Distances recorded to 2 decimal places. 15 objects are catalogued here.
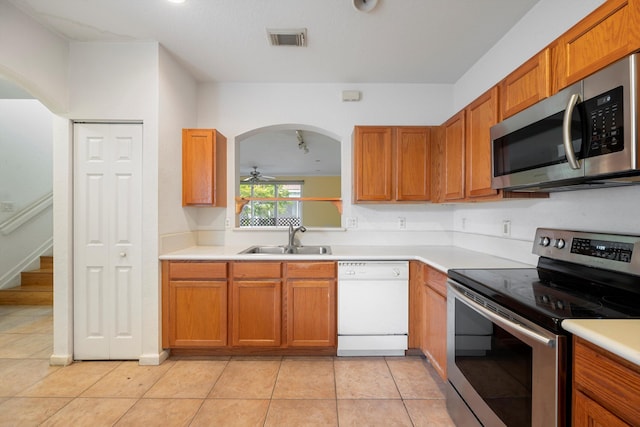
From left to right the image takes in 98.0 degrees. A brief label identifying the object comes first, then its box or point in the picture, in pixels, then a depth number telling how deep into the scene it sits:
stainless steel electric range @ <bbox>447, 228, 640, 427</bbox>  0.96
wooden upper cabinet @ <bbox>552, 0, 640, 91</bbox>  0.99
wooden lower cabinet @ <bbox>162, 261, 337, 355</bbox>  2.31
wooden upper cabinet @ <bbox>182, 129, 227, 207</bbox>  2.62
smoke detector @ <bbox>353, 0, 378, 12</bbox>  1.82
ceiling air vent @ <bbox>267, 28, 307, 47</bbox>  2.12
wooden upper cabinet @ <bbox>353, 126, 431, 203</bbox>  2.62
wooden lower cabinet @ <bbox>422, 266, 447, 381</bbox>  1.89
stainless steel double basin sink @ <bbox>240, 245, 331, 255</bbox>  2.83
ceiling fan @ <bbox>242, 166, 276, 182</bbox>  6.91
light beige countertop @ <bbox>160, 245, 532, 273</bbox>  1.98
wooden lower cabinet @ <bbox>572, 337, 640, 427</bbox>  0.72
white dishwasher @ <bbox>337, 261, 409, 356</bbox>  2.34
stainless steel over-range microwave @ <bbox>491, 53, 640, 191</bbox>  0.94
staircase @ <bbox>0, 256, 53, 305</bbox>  3.52
